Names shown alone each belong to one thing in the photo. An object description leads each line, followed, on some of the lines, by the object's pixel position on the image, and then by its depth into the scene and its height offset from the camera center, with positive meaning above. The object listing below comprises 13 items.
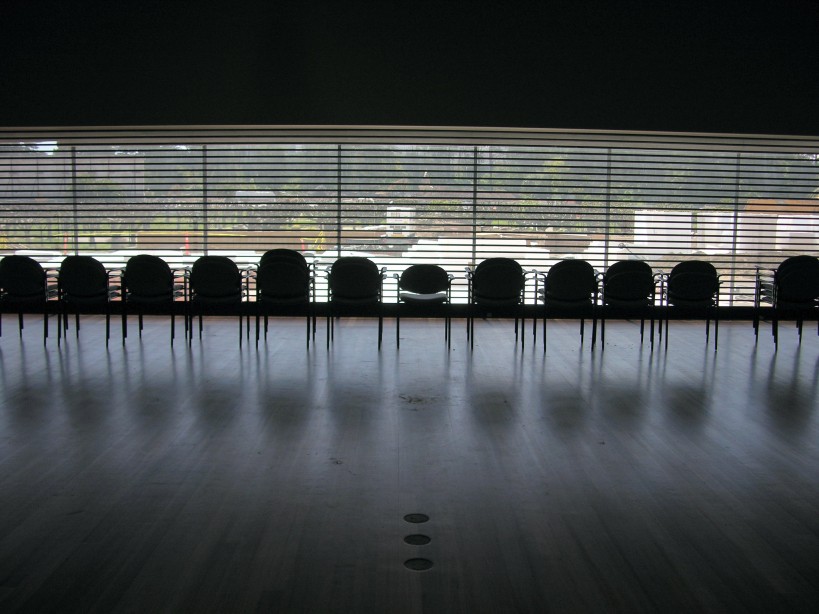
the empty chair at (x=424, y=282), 8.41 -0.09
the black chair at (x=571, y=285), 8.07 -0.09
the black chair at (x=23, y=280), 8.20 -0.13
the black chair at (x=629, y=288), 8.13 -0.12
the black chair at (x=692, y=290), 8.20 -0.13
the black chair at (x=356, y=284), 8.10 -0.11
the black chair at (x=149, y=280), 8.15 -0.11
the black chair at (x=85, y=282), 8.15 -0.14
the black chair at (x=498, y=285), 8.14 -0.11
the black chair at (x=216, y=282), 8.12 -0.11
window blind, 10.09 +1.01
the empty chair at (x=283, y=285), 8.04 -0.13
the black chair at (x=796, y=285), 8.23 -0.06
